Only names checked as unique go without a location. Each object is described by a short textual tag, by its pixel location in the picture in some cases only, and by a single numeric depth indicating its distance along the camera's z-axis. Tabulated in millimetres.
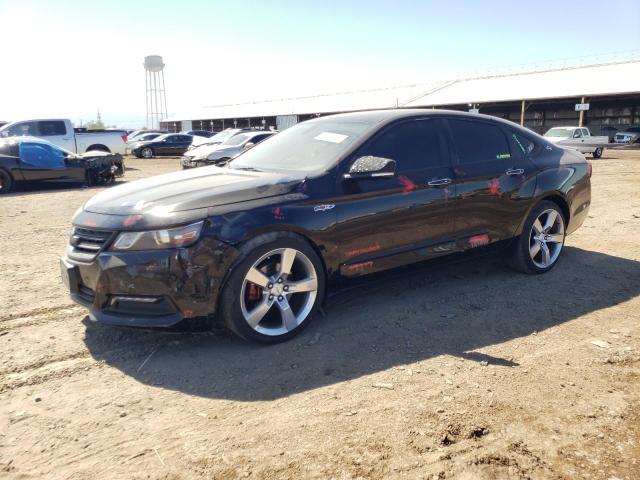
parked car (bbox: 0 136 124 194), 12438
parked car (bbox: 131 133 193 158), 28156
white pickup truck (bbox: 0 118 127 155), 18016
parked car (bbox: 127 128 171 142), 34844
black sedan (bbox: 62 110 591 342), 3379
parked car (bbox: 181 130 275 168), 16359
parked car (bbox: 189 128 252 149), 21828
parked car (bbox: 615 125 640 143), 33125
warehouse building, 36688
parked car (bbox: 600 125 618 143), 39500
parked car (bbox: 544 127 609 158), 24203
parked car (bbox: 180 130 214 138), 36541
